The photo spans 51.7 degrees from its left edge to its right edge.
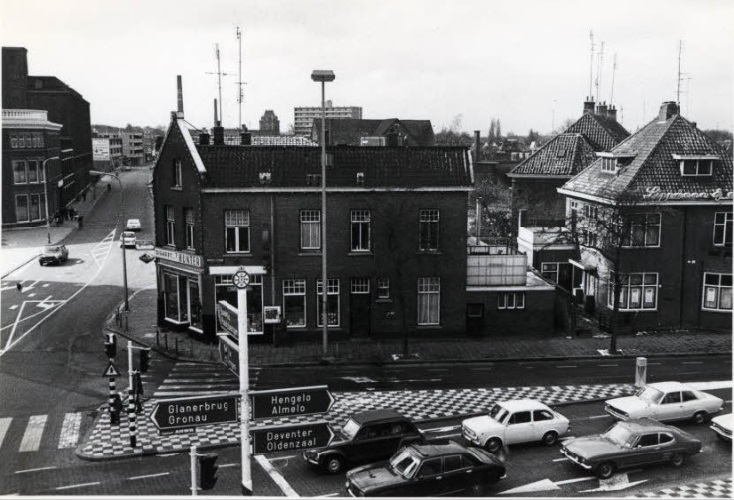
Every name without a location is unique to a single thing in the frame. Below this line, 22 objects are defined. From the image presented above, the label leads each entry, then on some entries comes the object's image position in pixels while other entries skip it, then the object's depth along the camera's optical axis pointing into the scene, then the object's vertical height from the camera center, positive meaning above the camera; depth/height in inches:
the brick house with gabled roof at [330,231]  1574.8 -154.7
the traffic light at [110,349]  1042.7 -264.0
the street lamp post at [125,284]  1800.2 -302.2
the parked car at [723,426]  1019.9 -359.2
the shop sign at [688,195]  1656.0 -76.8
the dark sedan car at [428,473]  835.4 -355.9
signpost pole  577.6 -180.9
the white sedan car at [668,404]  1110.4 -360.7
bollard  1277.1 -359.4
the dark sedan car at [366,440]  945.5 -362.4
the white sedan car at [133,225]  3243.1 -293.4
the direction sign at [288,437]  573.0 -210.8
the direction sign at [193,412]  552.4 -188.0
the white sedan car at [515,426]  1019.3 -363.0
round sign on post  599.8 -96.1
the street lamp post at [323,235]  1419.8 -153.0
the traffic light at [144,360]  1104.0 -295.4
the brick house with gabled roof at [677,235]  1665.8 -166.4
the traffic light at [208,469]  638.5 -262.1
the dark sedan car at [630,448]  925.2 -358.0
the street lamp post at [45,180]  3222.2 -105.0
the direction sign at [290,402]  581.0 -187.0
